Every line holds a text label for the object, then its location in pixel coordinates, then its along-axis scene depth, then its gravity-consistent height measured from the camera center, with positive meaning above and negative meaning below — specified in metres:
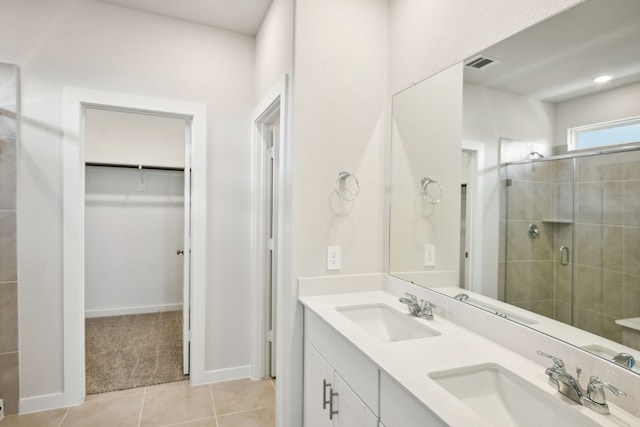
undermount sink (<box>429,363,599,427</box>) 0.89 -0.53
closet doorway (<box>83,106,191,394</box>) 3.78 -0.19
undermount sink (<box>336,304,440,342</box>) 1.52 -0.53
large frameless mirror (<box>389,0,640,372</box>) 0.92 +0.11
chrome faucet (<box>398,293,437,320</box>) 1.46 -0.43
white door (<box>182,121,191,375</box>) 2.56 -0.37
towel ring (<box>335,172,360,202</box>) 1.82 +0.14
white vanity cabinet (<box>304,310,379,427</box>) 1.12 -0.67
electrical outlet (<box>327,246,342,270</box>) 1.81 -0.26
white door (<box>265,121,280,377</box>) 2.59 -0.18
